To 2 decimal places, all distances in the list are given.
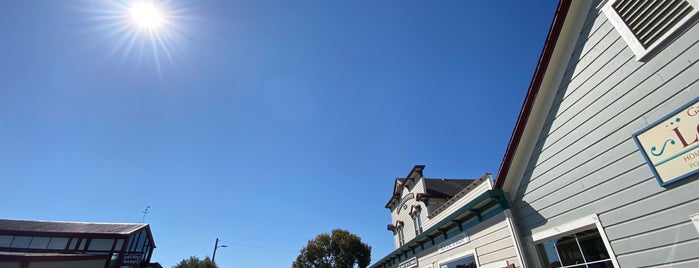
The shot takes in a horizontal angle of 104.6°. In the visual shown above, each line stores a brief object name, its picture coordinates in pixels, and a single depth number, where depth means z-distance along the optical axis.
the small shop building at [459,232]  5.91
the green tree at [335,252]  33.75
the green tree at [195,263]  31.19
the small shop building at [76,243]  21.41
